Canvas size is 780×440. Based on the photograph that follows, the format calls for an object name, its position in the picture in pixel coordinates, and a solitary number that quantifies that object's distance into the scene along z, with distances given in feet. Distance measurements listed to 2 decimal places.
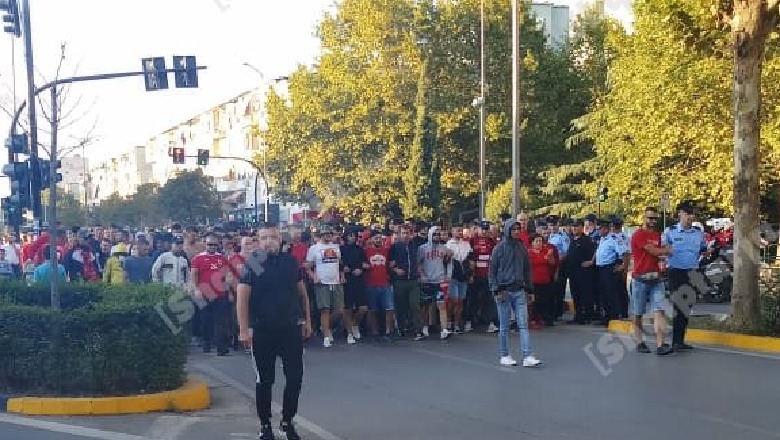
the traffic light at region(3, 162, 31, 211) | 52.54
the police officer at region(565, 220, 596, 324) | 56.03
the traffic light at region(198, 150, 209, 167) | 168.76
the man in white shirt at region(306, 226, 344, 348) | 50.44
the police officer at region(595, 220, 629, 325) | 53.98
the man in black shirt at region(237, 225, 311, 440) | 26.68
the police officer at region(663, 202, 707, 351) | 42.98
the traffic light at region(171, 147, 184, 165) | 165.17
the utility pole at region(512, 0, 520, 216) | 73.26
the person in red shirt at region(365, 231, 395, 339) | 51.78
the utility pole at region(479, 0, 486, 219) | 112.68
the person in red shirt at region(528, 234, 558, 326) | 54.44
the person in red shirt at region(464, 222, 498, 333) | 54.70
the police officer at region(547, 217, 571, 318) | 57.06
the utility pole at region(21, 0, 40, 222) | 42.54
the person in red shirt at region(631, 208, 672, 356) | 42.01
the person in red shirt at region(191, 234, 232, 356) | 47.91
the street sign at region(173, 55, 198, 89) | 73.36
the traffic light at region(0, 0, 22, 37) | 57.62
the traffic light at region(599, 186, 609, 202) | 135.87
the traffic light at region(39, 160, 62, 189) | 56.13
